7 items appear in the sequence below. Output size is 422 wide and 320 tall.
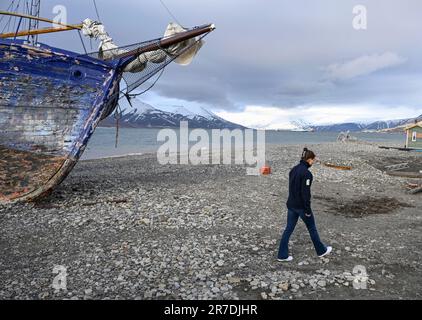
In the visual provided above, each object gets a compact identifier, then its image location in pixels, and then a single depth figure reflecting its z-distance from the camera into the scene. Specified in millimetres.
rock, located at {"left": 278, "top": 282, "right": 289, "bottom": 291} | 5984
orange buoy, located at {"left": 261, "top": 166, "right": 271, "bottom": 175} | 19703
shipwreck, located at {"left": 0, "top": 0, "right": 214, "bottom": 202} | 11633
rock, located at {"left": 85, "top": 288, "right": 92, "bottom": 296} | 5845
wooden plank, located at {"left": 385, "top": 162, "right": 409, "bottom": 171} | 23744
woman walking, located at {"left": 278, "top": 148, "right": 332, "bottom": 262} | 6766
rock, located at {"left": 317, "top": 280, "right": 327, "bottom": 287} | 6111
